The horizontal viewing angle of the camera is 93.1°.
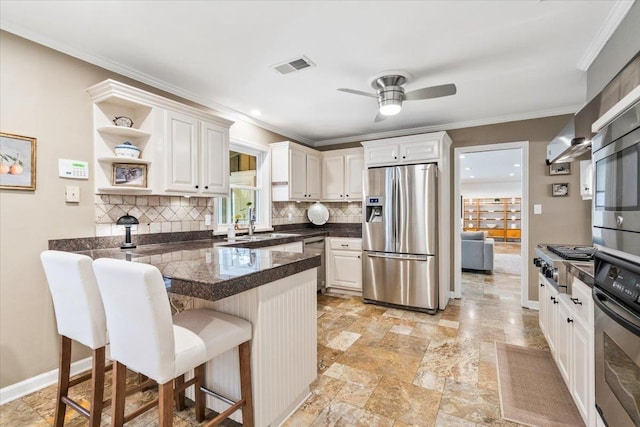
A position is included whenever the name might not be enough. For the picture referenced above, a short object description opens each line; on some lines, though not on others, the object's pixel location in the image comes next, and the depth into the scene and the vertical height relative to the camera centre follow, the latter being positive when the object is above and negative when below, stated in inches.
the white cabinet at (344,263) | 172.2 -29.2
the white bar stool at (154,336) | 46.0 -21.7
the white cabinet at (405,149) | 147.9 +32.4
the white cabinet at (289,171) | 167.2 +23.7
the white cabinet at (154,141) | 95.3 +25.2
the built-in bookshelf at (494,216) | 474.9 -6.0
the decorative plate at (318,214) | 202.2 -0.7
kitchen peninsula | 54.0 -21.3
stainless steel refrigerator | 144.3 -11.9
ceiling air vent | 97.1 +49.0
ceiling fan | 102.9 +43.7
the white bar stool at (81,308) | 57.5 -18.8
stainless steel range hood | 69.6 +16.2
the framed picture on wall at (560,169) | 140.3 +20.3
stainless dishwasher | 166.1 -19.7
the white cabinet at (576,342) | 58.6 -30.0
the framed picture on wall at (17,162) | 77.9 +13.8
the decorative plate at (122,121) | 97.7 +30.0
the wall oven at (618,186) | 42.4 +4.1
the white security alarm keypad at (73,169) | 88.1 +13.5
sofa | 229.1 -30.5
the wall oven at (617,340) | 40.8 -19.0
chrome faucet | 149.6 -3.9
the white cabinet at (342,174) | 185.2 +24.3
